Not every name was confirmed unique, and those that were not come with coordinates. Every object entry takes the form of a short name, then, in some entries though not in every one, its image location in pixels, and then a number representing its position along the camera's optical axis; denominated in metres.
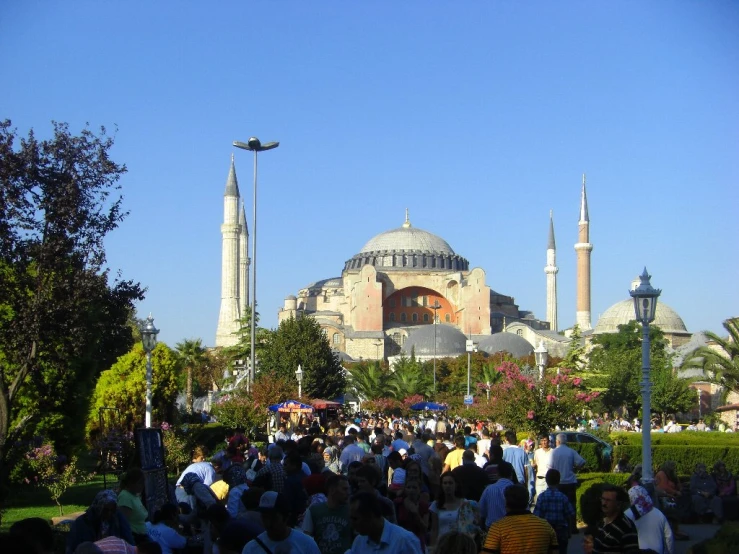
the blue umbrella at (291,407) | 26.83
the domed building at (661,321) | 89.94
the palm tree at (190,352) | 52.28
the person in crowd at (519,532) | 5.58
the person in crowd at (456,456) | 10.91
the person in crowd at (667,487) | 10.14
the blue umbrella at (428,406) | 38.56
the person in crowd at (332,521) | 6.23
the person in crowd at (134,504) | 7.11
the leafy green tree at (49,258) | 13.79
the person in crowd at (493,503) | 7.55
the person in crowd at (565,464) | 11.13
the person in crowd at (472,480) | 8.38
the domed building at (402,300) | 84.06
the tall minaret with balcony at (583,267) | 85.69
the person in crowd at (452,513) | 6.62
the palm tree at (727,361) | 30.50
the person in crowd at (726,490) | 13.29
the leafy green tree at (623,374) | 45.34
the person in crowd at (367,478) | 7.04
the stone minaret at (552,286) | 94.44
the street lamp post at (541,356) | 25.10
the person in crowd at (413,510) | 7.06
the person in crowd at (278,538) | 5.07
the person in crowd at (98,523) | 6.29
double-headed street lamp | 25.12
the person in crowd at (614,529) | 5.91
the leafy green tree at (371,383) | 54.50
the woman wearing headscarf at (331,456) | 12.54
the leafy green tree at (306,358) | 44.44
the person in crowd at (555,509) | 7.81
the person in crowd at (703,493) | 13.83
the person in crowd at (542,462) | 11.52
